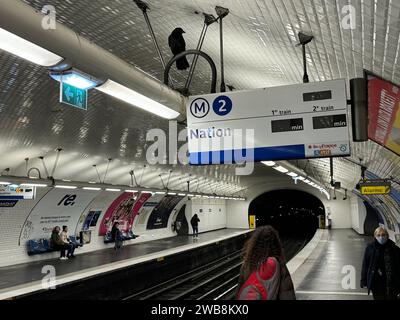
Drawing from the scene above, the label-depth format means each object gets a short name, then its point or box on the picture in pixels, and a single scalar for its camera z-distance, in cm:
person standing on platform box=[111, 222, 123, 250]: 1995
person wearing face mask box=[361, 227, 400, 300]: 541
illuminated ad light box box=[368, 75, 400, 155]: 464
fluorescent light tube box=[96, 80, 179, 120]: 319
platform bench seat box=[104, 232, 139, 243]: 2025
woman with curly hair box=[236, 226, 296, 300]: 247
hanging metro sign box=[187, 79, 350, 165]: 417
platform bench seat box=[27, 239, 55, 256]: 1502
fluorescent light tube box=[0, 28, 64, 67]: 225
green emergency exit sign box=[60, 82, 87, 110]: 321
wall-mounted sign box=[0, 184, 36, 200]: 1236
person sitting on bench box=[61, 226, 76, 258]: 1579
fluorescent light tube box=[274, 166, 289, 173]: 1234
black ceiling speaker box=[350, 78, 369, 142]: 394
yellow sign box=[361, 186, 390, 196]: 1068
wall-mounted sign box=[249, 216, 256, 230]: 3900
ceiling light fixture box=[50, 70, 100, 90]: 279
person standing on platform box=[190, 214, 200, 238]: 2838
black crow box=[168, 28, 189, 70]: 490
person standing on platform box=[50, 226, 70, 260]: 1559
